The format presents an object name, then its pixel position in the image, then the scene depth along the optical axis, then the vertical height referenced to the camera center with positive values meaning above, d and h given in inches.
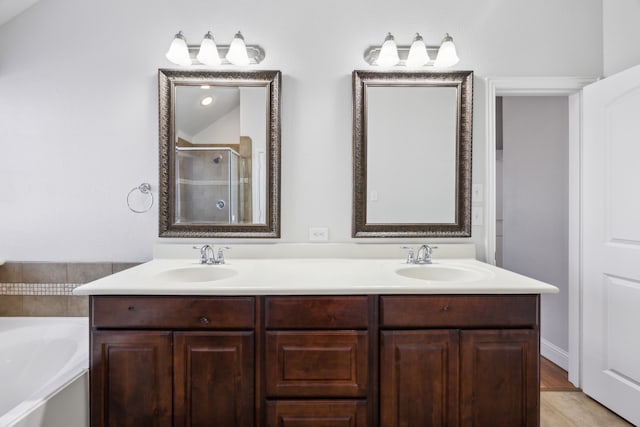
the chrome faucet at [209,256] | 70.1 -9.3
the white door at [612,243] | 66.9 -6.2
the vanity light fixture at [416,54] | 71.7 +35.0
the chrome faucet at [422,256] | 70.6 -9.1
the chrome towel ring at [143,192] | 75.3 +4.4
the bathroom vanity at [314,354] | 52.0 -22.5
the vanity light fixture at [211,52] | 70.9 +35.3
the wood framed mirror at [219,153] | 74.4 +13.6
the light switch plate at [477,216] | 76.7 -0.5
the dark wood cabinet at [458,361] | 52.5 -23.6
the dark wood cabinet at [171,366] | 51.9 -24.2
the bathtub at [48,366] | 48.0 -27.2
